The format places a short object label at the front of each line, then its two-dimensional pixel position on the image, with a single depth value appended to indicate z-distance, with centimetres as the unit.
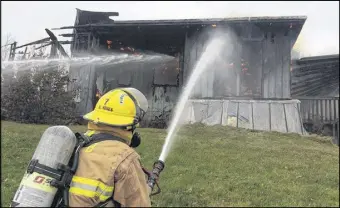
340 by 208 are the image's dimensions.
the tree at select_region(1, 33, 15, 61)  1918
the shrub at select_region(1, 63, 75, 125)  1435
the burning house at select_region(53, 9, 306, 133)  1426
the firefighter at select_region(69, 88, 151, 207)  238
